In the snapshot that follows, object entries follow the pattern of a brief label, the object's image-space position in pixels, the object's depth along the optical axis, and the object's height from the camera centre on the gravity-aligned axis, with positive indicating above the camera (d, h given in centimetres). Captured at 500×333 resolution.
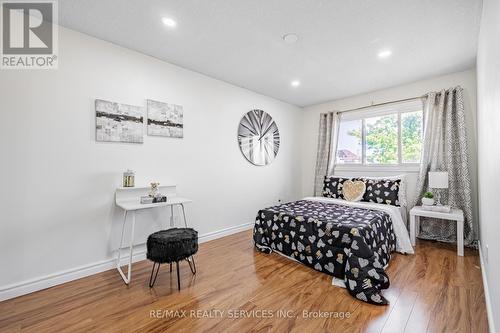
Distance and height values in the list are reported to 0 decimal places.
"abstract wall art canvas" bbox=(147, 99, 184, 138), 274 +61
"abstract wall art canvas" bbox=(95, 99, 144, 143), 236 +50
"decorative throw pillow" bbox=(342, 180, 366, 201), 353 -39
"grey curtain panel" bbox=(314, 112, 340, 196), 449 +41
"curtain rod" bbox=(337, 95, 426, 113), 359 +111
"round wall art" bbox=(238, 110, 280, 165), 386 +54
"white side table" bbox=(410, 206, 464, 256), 270 -68
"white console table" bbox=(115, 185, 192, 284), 221 -40
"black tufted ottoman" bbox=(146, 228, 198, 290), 199 -74
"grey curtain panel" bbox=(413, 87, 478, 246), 302 +14
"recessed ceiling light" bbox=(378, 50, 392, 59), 261 +136
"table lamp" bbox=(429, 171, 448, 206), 295 -18
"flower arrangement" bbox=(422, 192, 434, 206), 307 -46
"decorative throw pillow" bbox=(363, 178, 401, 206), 328 -38
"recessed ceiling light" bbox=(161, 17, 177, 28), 207 +138
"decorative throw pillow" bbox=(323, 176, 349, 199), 383 -37
